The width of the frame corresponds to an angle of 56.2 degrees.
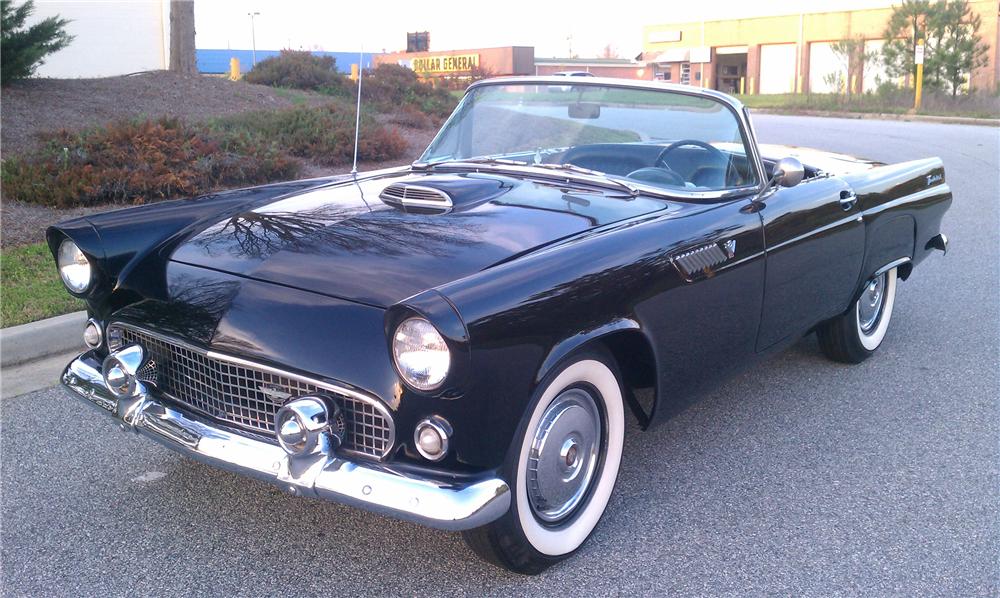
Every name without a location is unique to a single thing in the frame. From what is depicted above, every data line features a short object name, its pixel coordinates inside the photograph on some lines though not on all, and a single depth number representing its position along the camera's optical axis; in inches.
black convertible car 100.2
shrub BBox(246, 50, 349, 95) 641.0
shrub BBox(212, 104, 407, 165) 417.4
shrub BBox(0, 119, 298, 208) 302.2
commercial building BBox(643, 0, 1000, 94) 1576.5
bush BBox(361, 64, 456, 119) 612.4
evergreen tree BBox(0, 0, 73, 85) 436.1
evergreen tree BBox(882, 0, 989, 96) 1153.4
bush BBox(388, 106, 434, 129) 550.0
